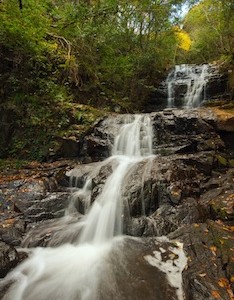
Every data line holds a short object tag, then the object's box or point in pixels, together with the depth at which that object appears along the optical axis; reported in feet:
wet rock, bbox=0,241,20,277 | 12.73
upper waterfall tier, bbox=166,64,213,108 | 37.72
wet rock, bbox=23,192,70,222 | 17.86
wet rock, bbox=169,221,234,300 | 9.95
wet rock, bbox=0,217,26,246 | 15.29
